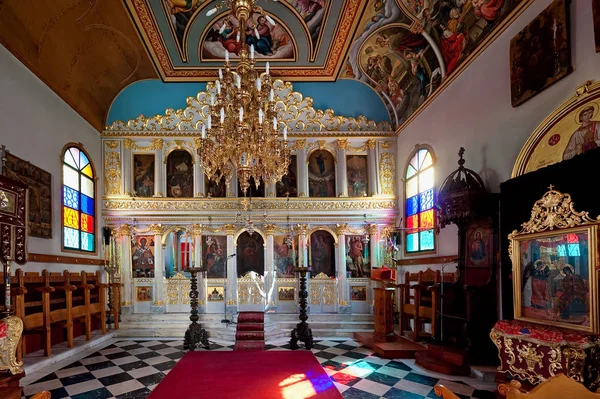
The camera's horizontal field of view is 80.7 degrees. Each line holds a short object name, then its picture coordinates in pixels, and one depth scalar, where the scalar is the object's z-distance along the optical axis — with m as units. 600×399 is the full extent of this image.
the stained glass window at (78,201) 9.22
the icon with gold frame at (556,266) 4.14
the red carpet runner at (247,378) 4.58
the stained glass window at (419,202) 9.19
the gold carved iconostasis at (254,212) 10.91
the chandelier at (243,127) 6.09
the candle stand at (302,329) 8.05
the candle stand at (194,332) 7.91
